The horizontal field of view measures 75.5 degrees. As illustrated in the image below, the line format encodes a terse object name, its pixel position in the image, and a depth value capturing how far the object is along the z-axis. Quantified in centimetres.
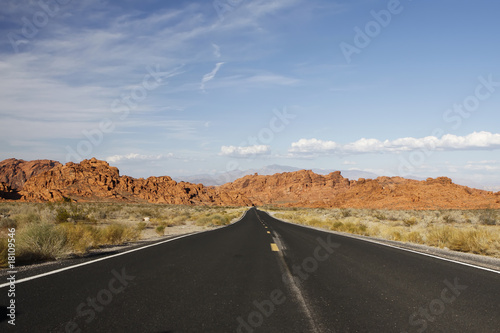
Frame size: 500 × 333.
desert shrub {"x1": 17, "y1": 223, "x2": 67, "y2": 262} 878
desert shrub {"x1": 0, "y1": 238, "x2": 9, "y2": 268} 770
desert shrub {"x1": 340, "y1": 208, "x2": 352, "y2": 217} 4902
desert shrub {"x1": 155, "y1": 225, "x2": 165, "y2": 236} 2087
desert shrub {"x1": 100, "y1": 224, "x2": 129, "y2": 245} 1402
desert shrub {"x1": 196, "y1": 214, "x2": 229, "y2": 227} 3254
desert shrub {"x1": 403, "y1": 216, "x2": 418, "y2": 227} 3266
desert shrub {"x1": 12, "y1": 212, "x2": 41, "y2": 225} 2055
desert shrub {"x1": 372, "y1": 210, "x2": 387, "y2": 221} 4295
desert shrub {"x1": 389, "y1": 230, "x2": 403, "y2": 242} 1919
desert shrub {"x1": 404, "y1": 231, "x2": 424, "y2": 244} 1769
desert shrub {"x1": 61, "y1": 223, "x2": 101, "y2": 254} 1041
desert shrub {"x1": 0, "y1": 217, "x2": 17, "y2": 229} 1982
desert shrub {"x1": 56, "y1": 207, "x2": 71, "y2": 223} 2310
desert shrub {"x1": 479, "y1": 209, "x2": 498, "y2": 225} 3215
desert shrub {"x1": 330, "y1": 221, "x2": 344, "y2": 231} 2699
